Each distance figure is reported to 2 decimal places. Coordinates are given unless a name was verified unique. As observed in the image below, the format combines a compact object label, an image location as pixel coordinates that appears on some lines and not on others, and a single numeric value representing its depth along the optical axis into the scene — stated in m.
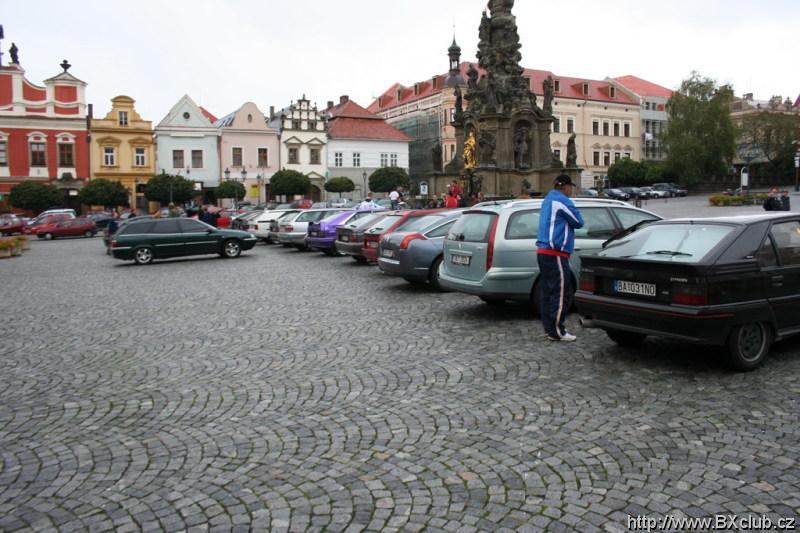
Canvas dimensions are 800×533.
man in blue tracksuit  8.58
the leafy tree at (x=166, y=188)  61.62
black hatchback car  6.64
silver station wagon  10.08
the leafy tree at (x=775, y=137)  74.44
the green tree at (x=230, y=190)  67.06
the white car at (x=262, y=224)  30.70
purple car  22.44
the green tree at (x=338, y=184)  71.62
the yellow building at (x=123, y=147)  66.56
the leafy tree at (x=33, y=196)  56.69
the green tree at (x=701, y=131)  70.75
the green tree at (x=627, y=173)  76.12
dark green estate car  22.17
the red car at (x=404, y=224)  14.60
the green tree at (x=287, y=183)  68.00
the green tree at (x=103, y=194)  58.19
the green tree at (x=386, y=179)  73.00
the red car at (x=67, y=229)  43.69
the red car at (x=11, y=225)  46.75
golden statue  34.81
